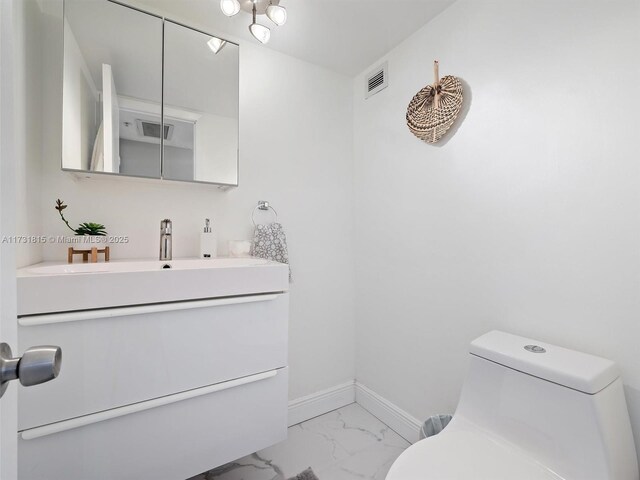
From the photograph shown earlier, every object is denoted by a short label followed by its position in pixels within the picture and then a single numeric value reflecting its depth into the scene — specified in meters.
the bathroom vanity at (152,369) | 0.89
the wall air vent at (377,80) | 1.80
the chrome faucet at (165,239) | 1.39
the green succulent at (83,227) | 1.26
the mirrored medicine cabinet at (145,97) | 1.23
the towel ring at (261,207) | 1.69
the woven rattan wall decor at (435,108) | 1.38
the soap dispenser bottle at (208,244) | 1.47
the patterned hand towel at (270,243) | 1.62
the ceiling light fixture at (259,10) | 1.28
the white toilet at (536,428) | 0.82
